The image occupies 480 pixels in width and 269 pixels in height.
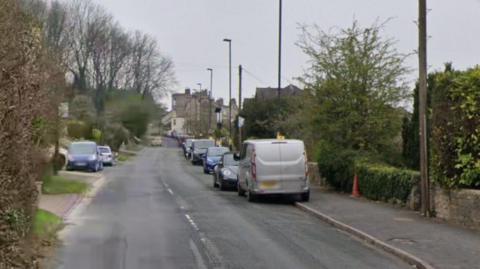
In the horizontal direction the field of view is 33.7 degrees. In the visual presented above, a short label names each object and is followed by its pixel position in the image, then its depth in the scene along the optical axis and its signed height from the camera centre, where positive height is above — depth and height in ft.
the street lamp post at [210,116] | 335.28 +11.53
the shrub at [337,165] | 86.33 -2.33
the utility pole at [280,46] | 127.65 +15.89
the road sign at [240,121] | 158.67 +4.38
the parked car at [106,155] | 185.00 -3.37
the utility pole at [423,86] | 60.54 +4.59
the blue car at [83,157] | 149.89 -3.07
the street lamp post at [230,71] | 221.09 +21.15
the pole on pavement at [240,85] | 191.01 +13.98
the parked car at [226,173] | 98.12 -3.76
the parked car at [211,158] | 147.64 -2.88
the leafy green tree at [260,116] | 165.61 +5.85
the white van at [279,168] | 78.28 -2.49
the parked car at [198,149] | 200.53 -1.72
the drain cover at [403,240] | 46.86 -5.74
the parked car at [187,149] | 234.09 -2.03
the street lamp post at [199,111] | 359.54 +15.34
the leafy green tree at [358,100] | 88.33 +4.96
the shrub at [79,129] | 145.95 +2.17
